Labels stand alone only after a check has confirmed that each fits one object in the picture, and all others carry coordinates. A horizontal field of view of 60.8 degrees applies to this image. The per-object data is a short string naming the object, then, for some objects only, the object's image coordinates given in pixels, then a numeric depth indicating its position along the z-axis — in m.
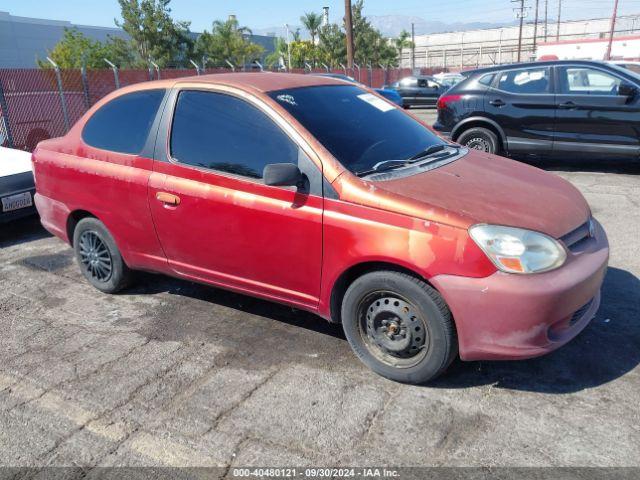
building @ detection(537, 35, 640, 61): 47.03
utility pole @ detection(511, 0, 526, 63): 68.19
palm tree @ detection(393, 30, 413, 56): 70.25
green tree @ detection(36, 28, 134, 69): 30.41
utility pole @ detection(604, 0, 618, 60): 44.72
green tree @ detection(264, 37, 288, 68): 58.62
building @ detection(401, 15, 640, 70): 76.62
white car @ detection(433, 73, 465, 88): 27.82
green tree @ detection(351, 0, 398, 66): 48.47
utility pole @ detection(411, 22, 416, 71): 72.94
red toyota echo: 2.81
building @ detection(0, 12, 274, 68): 50.81
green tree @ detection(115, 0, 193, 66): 29.81
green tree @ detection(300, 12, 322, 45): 58.16
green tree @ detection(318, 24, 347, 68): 49.03
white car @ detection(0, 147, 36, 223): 6.14
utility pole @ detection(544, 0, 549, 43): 83.94
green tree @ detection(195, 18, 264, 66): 39.60
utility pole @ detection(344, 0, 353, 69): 24.92
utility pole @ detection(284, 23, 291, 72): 53.54
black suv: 7.71
